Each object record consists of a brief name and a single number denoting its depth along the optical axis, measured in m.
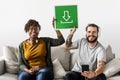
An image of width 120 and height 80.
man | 3.21
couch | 3.41
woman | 3.32
